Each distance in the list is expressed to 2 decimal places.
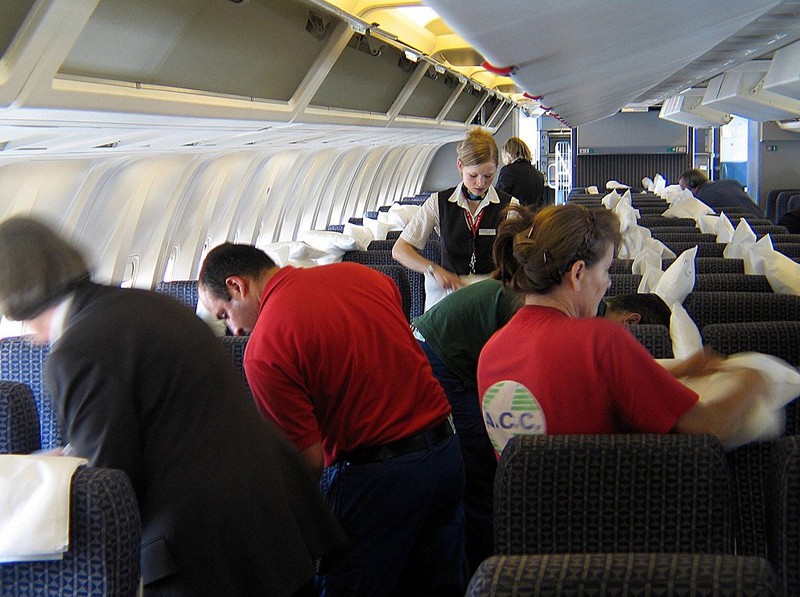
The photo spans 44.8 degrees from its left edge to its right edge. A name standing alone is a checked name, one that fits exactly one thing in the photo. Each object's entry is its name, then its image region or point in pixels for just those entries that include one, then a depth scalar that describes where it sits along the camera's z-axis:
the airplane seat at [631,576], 1.32
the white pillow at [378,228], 8.39
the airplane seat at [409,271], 6.23
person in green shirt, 3.64
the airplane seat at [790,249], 6.70
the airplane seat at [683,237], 7.52
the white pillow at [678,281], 4.36
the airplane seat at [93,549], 1.76
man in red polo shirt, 2.68
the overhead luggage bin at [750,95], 11.30
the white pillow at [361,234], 6.95
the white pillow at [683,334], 3.44
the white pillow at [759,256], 5.32
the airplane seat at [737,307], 4.36
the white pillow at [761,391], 2.33
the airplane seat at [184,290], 4.88
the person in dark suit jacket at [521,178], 7.48
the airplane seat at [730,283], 5.06
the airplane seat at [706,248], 6.79
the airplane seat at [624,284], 5.00
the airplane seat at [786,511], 2.01
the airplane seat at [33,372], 3.51
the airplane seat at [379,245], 7.00
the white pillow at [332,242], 6.52
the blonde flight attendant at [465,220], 5.01
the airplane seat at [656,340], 3.23
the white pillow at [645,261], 5.43
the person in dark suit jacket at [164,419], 2.14
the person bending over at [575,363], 2.24
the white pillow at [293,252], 6.56
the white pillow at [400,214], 9.26
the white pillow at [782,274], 4.93
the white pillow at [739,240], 6.30
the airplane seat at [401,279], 5.18
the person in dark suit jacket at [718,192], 11.90
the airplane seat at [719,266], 5.70
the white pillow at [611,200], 10.62
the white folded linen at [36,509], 1.73
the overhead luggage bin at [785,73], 8.38
